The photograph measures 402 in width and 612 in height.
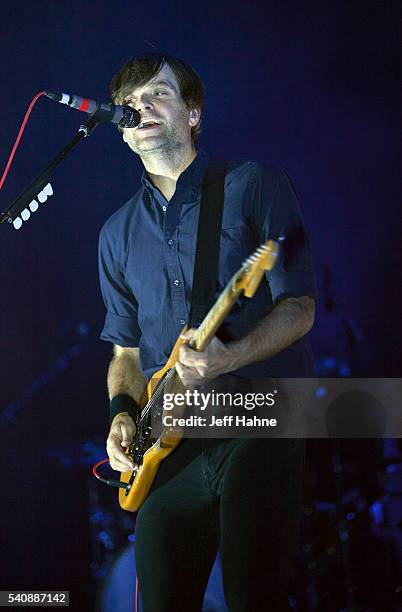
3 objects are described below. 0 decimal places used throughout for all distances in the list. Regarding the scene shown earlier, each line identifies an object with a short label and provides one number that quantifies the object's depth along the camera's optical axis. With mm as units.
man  3762
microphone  3836
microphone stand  3844
